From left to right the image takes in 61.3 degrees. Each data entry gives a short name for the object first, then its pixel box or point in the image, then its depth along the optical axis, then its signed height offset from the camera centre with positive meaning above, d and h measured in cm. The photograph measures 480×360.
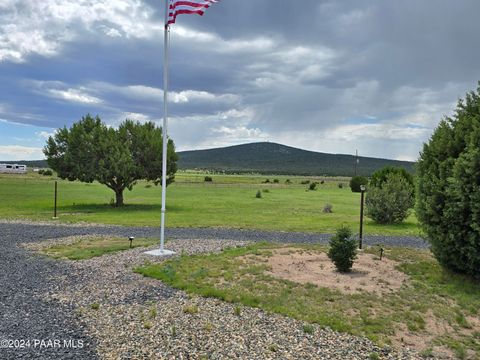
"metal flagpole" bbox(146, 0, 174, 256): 1172 +202
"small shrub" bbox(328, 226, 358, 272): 968 -175
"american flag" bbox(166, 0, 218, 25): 1075 +446
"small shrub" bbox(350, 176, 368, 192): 5455 -58
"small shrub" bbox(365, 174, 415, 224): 2208 -123
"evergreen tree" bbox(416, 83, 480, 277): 838 -19
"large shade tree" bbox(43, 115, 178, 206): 2856 +113
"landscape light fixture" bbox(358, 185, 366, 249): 1280 -195
